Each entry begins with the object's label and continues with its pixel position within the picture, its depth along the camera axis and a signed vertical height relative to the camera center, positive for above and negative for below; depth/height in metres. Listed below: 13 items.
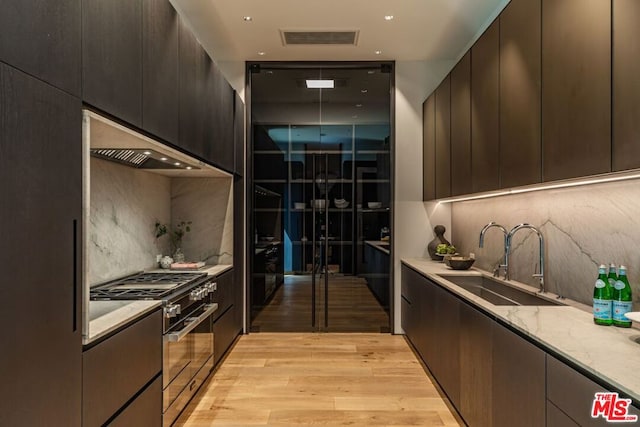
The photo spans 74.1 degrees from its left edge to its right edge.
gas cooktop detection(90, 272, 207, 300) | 2.37 -0.45
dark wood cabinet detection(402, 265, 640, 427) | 1.41 -0.70
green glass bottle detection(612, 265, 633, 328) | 1.71 -0.34
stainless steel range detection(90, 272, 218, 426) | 2.37 -0.67
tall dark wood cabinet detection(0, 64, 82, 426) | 1.13 -0.10
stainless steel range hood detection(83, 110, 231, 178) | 1.84 +0.39
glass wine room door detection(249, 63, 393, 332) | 4.82 +0.22
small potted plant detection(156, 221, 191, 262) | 3.85 -0.19
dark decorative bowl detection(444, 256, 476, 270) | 3.66 -0.41
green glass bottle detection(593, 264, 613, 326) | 1.75 -0.35
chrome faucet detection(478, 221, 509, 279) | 2.90 -0.35
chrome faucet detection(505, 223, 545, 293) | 2.59 -0.21
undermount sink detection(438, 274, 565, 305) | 2.59 -0.53
